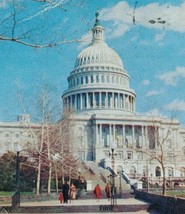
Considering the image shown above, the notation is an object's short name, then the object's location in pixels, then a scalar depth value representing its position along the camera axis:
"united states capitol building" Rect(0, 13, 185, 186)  95.84
